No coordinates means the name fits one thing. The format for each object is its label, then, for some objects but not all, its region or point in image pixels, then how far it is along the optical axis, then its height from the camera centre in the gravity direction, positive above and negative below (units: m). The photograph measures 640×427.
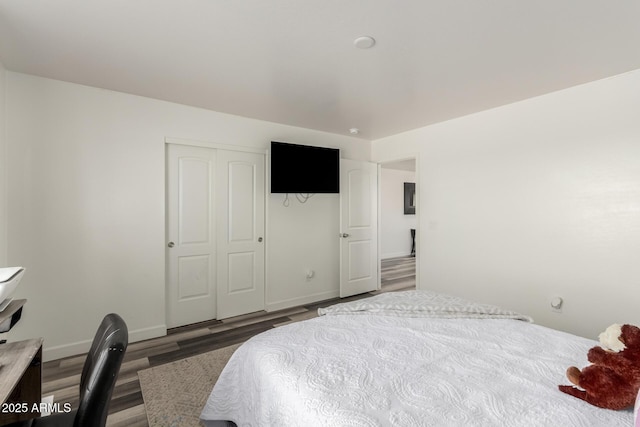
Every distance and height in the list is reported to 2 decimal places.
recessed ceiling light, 1.92 +1.11
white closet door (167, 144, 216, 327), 3.26 -0.27
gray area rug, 1.86 -1.28
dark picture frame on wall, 8.13 +0.36
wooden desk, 1.04 -0.67
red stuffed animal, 1.07 -0.60
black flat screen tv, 3.68 +0.56
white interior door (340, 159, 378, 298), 4.38 -0.24
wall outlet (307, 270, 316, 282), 4.18 -0.89
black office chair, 1.02 -0.59
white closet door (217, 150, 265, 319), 3.54 -0.26
